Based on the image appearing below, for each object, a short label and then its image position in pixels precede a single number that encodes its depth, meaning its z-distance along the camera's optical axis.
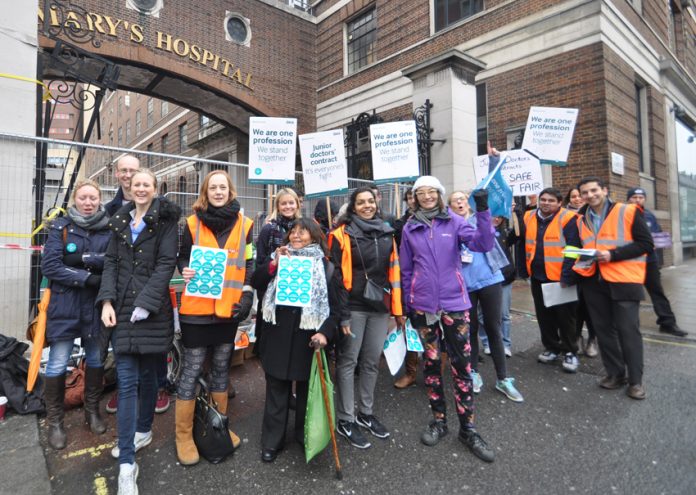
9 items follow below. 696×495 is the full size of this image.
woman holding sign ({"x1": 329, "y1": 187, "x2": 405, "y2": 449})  2.96
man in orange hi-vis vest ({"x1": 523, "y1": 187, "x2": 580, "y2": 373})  4.20
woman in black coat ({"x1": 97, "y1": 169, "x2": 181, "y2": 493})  2.46
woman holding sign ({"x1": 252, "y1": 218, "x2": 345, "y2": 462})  2.66
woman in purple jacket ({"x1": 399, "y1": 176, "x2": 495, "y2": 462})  2.86
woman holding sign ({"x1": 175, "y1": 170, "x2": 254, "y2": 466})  2.65
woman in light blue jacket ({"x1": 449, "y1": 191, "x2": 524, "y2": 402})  3.62
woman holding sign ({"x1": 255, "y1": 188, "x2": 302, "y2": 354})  3.48
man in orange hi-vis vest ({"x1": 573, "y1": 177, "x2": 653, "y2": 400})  3.58
